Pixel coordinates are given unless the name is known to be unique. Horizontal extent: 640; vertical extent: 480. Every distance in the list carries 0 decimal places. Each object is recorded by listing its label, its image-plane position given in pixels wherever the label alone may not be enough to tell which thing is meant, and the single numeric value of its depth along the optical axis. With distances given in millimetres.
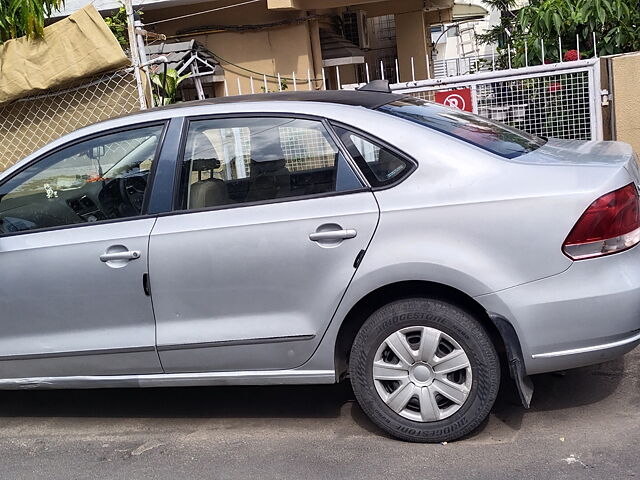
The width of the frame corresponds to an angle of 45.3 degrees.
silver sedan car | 3465
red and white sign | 8242
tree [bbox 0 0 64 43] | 6668
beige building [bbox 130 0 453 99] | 12297
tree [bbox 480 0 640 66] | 8781
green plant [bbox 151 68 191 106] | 8266
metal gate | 8031
